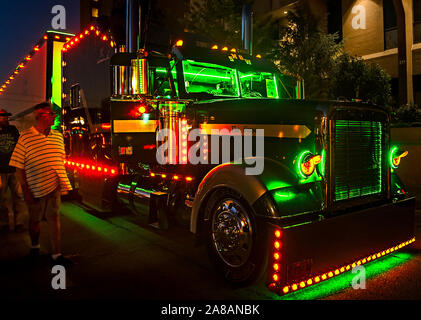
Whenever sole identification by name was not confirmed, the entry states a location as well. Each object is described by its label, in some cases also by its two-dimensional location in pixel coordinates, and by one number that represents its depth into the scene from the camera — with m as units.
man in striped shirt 4.21
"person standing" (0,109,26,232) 5.85
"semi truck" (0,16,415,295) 3.32
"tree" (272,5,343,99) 13.91
